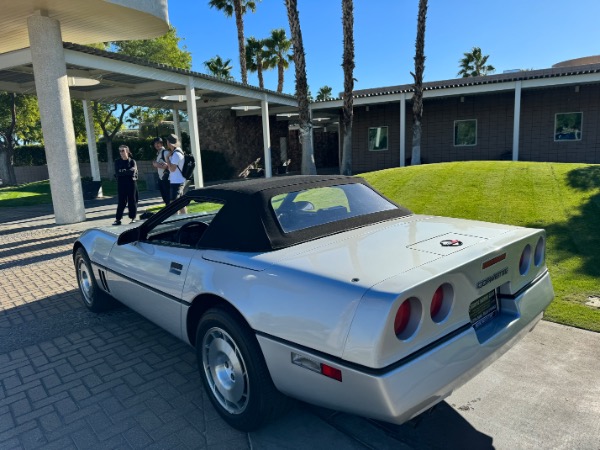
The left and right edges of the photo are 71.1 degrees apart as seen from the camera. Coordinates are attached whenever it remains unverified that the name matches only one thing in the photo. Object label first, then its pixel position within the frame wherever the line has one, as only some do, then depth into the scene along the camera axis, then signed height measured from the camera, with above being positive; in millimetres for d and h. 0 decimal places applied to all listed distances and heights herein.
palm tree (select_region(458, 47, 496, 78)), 40125 +7643
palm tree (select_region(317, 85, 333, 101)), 53062 +7240
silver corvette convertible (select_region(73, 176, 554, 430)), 1917 -785
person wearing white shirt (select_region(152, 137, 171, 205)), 8946 -256
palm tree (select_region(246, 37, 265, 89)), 33594 +7799
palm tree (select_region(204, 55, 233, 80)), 35094 +7296
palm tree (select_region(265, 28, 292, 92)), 34281 +8257
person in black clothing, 9078 -529
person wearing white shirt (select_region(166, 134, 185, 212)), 8500 -128
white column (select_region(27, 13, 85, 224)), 9766 +1103
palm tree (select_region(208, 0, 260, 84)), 27969 +9486
